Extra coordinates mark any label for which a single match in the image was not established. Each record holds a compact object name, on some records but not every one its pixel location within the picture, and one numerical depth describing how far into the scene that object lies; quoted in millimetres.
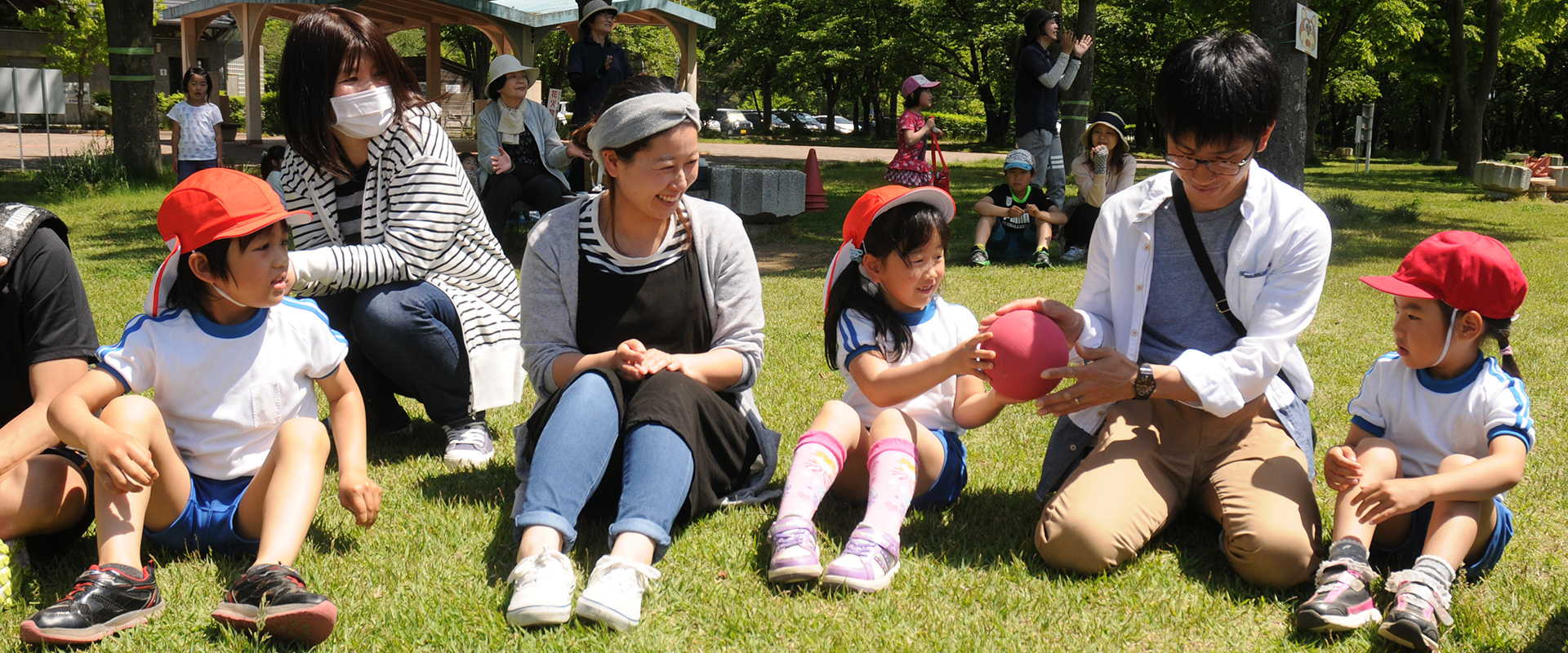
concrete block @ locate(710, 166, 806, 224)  11508
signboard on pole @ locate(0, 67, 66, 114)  18047
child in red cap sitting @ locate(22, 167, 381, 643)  2664
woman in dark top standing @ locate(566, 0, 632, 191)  10195
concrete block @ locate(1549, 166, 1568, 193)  17875
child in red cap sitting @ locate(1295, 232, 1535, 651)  2787
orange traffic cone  13320
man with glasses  3021
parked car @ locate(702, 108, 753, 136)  51150
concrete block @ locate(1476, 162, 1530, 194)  17891
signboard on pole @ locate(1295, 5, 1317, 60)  8430
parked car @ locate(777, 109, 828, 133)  49344
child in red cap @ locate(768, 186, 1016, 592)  3061
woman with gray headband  2947
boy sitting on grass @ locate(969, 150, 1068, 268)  9539
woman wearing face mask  3887
